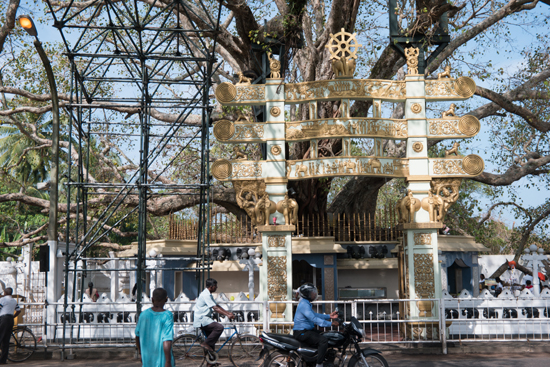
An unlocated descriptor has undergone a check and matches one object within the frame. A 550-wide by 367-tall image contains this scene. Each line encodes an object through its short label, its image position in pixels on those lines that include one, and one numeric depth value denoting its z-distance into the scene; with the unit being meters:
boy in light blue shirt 4.81
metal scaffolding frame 10.11
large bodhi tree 13.09
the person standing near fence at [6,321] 9.58
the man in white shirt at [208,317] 7.89
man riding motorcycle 6.88
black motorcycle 6.89
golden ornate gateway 10.72
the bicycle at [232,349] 8.74
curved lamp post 10.97
